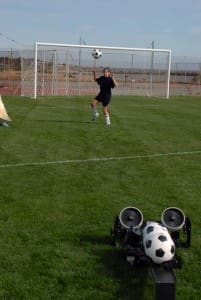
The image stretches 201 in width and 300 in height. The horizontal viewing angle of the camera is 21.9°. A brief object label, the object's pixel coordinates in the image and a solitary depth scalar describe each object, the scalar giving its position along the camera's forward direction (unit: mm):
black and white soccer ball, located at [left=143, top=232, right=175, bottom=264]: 4617
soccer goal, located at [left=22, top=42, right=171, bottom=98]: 34500
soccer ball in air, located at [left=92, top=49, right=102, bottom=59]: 23156
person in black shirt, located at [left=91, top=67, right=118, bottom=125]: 17812
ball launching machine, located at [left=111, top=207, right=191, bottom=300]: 4312
